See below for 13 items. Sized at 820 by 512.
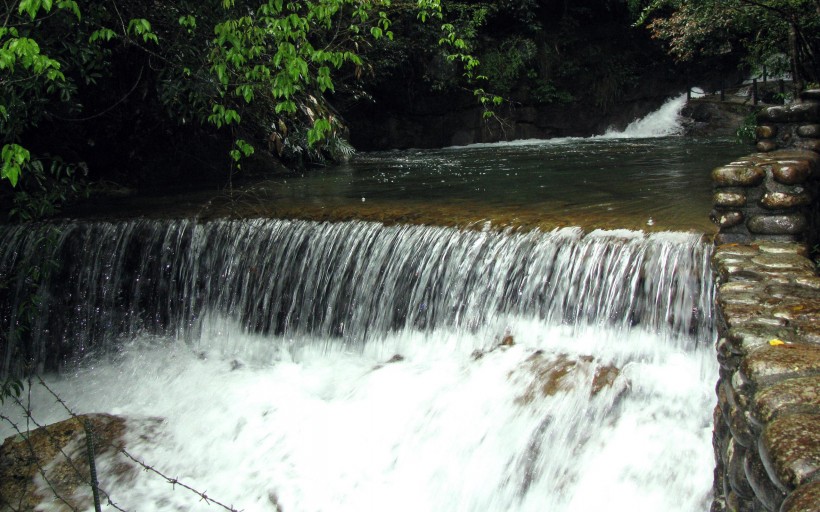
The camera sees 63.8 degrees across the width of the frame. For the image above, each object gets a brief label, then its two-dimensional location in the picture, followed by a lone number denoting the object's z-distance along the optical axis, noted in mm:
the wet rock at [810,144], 4848
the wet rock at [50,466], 4418
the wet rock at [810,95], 5057
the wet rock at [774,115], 5066
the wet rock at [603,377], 4395
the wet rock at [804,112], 4934
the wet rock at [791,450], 1690
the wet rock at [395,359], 5634
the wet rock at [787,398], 1974
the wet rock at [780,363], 2195
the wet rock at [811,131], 4895
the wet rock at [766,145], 5117
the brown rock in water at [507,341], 5174
